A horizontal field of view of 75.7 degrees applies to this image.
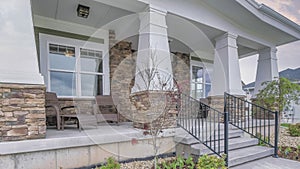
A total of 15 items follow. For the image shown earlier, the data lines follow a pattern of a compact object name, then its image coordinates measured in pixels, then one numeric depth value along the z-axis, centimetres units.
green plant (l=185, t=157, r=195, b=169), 335
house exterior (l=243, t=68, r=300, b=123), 1171
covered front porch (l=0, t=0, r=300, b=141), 289
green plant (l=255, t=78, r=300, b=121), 549
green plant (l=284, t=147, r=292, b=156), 438
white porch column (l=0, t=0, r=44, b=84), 284
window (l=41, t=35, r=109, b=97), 520
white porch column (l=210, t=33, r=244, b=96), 569
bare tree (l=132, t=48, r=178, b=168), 374
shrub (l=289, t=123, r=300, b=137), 611
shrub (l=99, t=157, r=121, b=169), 290
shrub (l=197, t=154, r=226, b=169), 293
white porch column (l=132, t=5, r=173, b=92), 402
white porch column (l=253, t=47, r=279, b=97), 723
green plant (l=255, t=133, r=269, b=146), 457
